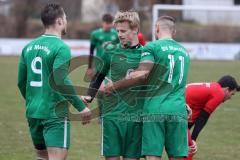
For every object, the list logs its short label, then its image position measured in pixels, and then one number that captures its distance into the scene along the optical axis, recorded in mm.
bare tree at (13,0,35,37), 98625
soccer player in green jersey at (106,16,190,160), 13344
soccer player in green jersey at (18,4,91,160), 13461
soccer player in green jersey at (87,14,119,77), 31234
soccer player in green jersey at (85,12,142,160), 13773
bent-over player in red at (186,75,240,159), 15508
